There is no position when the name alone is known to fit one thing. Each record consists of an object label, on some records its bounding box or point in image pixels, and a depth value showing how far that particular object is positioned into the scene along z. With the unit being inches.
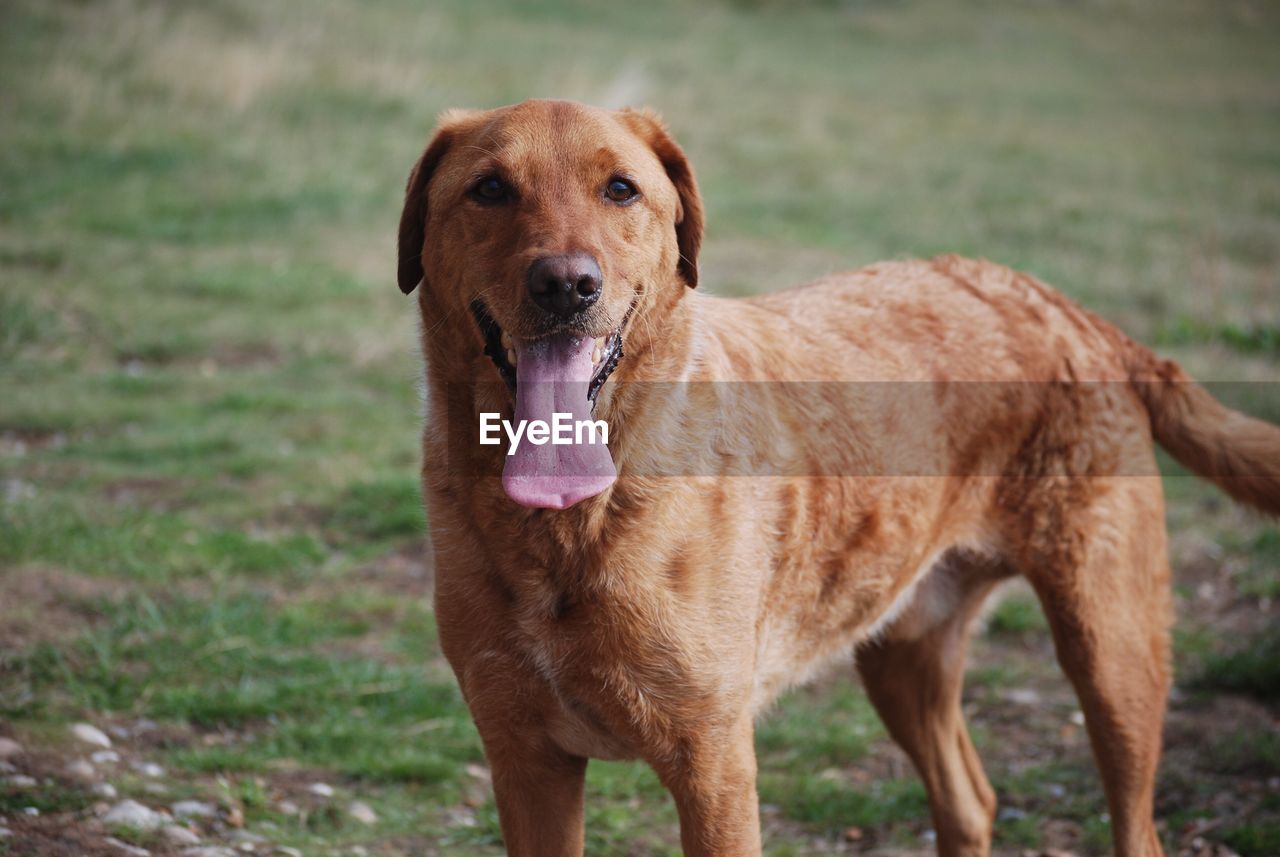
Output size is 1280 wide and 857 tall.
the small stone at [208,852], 147.9
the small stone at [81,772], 159.4
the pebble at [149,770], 167.8
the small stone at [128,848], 144.3
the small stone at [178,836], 151.0
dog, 122.6
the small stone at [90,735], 169.8
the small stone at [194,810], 159.3
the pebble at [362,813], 169.0
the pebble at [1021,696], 212.2
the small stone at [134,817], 151.0
